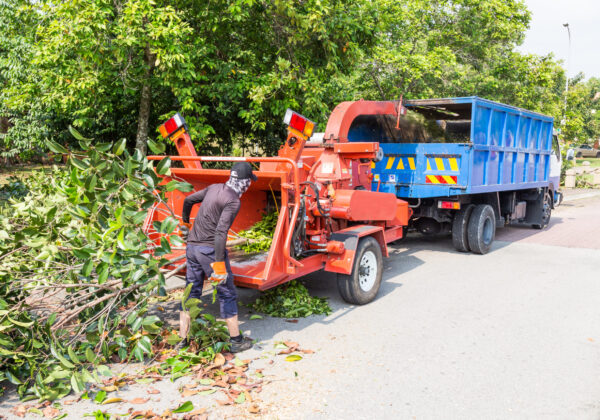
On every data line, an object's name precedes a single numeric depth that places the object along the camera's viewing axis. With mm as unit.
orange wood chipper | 5188
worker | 4738
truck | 8445
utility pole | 20312
